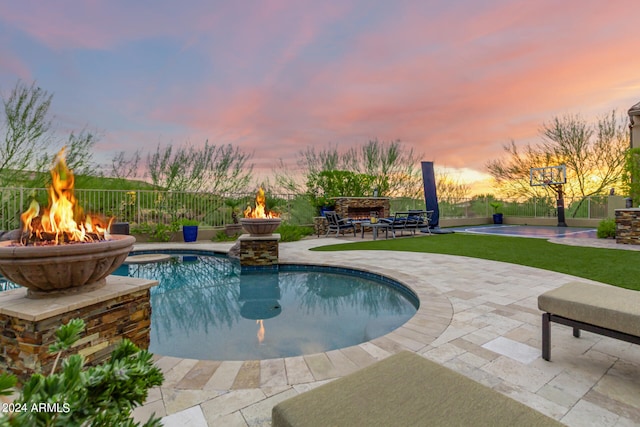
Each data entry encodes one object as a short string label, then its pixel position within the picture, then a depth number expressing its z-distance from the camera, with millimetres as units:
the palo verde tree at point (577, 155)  16594
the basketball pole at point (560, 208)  15984
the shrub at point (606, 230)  9945
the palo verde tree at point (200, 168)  11500
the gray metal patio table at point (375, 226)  10312
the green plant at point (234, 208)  11242
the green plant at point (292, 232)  10367
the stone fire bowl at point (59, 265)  1878
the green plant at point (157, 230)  9831
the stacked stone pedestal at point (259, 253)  6179
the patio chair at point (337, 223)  11572
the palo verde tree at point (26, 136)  8414
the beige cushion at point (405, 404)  978
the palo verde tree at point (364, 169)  14250
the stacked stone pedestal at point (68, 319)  1840
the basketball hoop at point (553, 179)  16031
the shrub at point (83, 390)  618
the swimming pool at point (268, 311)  3002
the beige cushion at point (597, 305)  1872
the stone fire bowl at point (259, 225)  6109
